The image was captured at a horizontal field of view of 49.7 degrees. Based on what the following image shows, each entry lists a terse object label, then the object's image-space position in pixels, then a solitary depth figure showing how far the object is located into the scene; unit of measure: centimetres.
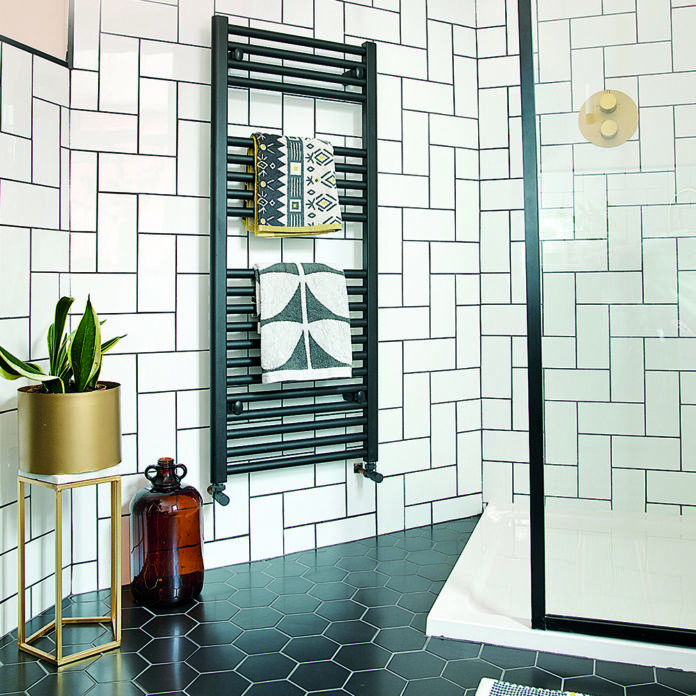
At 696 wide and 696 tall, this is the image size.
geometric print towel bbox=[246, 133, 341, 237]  209
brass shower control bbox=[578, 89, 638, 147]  162
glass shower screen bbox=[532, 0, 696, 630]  160
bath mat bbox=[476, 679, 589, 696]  146
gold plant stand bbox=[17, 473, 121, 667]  161
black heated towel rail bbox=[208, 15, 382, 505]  206
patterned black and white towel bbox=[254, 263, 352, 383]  209
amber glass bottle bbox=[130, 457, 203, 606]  189
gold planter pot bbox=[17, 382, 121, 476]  160
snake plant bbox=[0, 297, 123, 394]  164
